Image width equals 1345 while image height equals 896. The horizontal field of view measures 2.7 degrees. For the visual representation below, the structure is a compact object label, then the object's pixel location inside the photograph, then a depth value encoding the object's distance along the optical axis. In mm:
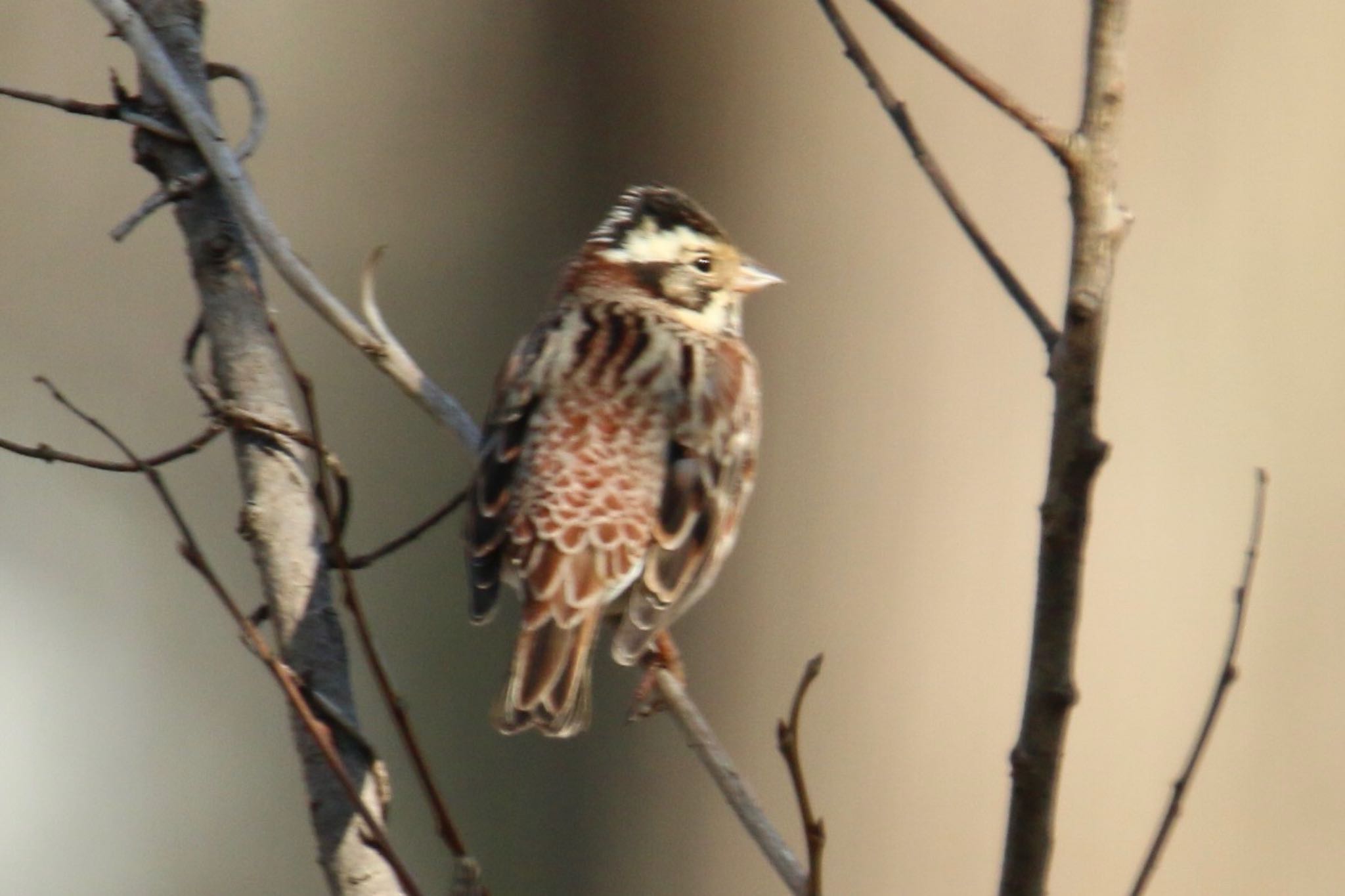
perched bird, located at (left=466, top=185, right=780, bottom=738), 6157
